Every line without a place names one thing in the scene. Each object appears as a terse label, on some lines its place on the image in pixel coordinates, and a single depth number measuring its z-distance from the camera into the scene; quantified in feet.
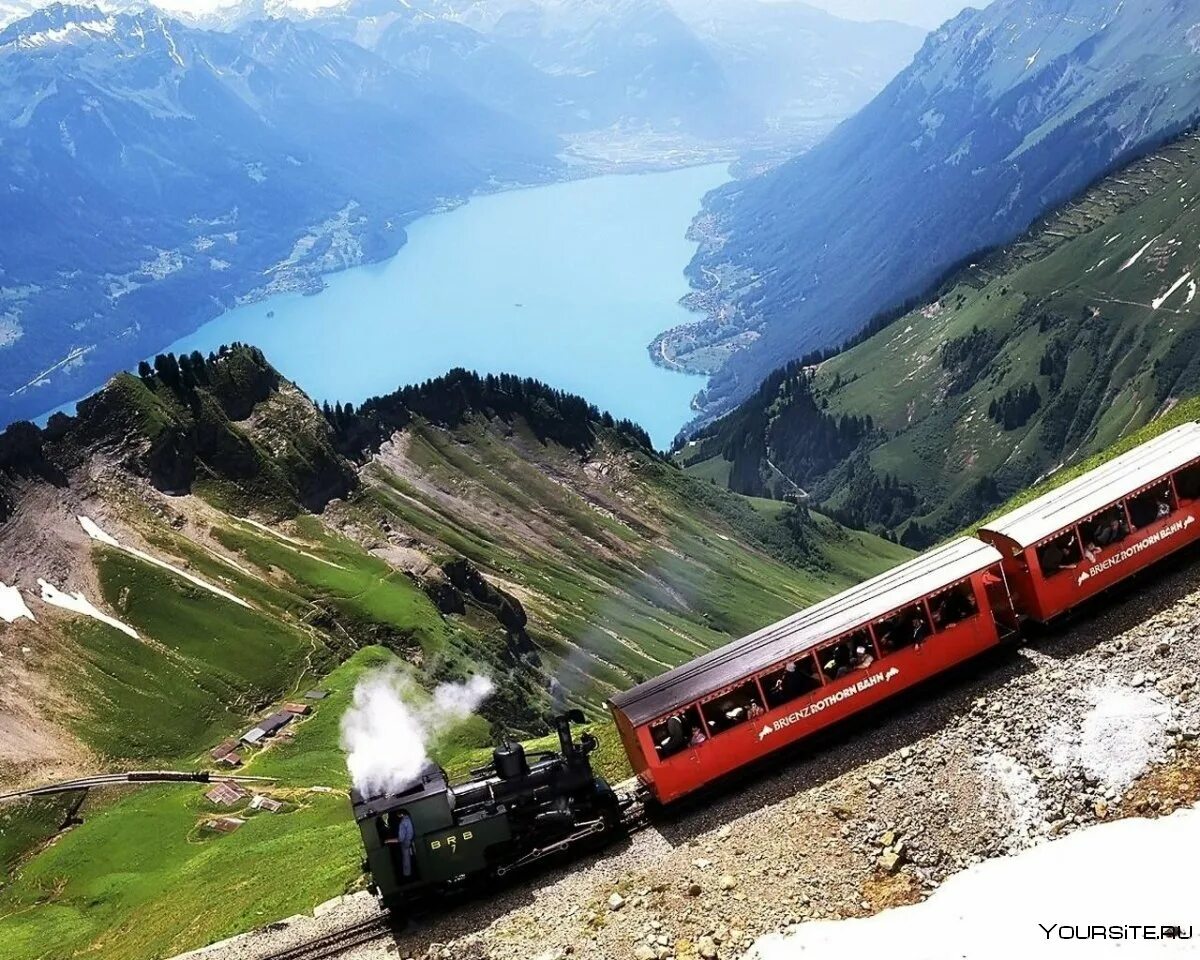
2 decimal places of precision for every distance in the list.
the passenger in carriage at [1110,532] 100.07
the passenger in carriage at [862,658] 93.15
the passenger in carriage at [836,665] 92.68
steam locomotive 84.84
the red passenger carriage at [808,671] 90.07
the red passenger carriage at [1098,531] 98.12
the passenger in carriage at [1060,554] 98.48
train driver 84.28
